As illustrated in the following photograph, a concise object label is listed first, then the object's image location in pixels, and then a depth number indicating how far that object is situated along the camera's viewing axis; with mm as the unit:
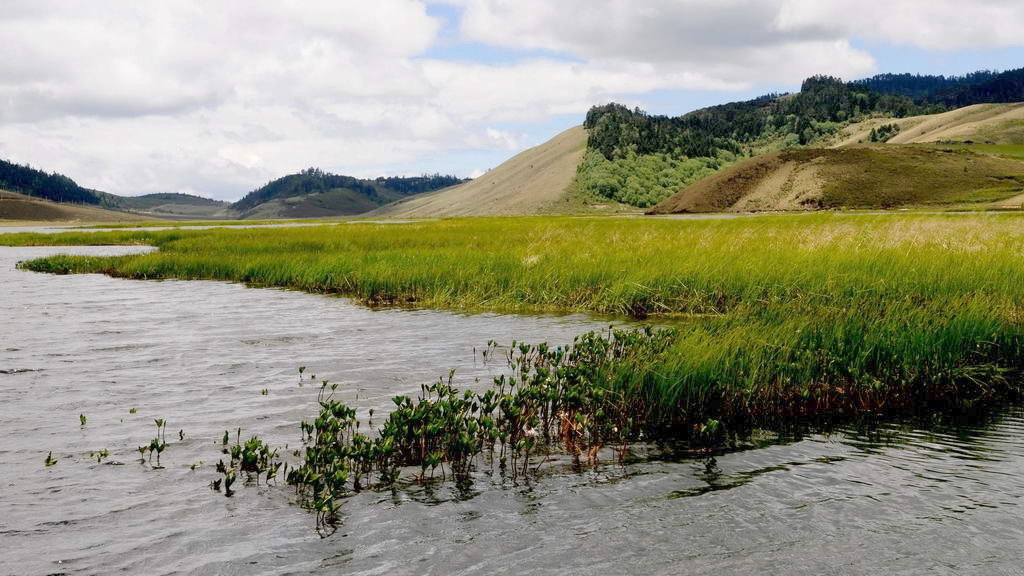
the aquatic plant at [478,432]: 7547
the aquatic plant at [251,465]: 7620
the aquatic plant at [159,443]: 8117
